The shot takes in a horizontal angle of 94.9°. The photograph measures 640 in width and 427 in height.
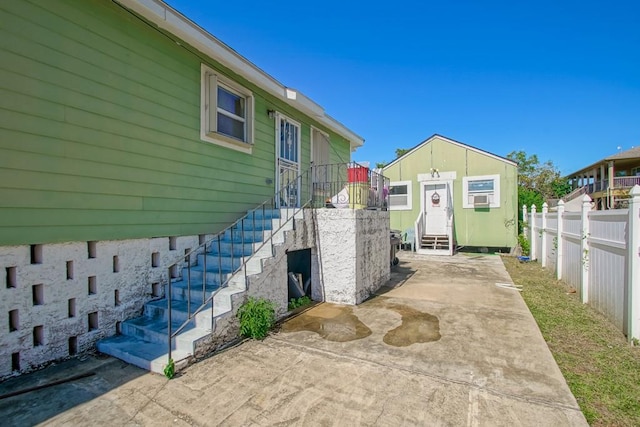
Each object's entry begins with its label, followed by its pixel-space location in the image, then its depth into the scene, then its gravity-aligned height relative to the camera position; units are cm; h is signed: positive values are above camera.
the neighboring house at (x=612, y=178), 2167 +270
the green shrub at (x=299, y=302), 544 -170
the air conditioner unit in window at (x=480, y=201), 1310 +55
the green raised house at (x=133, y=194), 307 +26
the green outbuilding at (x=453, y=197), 1288 +74
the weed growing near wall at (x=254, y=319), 397 -145
